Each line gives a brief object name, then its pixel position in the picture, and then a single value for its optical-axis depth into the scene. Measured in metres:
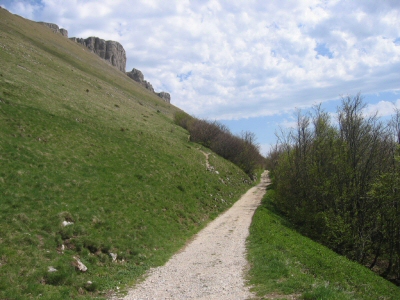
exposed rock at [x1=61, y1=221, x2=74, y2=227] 15.29
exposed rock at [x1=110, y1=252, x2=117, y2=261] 15.06
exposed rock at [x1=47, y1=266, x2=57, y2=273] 11.55
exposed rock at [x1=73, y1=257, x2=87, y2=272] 12.77
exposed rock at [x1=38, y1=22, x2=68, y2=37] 120.25
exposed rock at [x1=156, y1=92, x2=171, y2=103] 167.35
